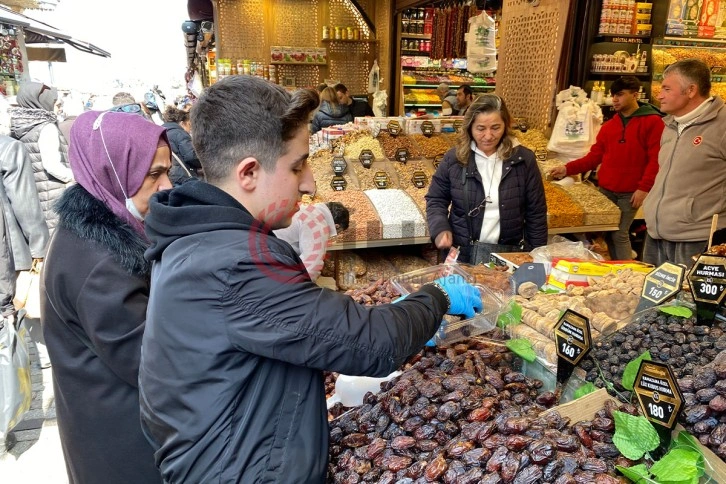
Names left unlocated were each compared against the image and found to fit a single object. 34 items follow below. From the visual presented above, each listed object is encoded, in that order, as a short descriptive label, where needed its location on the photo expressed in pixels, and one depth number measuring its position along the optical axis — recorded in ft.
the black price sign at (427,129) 16.42
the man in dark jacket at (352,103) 25.43
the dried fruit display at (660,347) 4.55
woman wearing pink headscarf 4.46
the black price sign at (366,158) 14.62
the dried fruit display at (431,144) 15.50
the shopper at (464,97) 24.89
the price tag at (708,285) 4.93
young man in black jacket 2.89
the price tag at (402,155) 15.11
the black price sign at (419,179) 14.19
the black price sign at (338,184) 13.64
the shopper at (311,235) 9.71
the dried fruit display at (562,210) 13.28
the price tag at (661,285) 5.42
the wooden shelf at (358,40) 32.42
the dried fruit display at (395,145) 15.38
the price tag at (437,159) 15.16
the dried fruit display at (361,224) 12.15
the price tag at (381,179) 13.98
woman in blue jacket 9.59
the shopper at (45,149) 13.26
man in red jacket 14.07
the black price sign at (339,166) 14.10
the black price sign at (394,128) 15.97
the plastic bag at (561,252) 8.75
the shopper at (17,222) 11.30
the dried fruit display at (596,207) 13.74
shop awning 23.58
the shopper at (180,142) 15.52
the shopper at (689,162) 10.46
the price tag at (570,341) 4.47
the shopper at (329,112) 24.68
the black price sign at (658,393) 3.54
